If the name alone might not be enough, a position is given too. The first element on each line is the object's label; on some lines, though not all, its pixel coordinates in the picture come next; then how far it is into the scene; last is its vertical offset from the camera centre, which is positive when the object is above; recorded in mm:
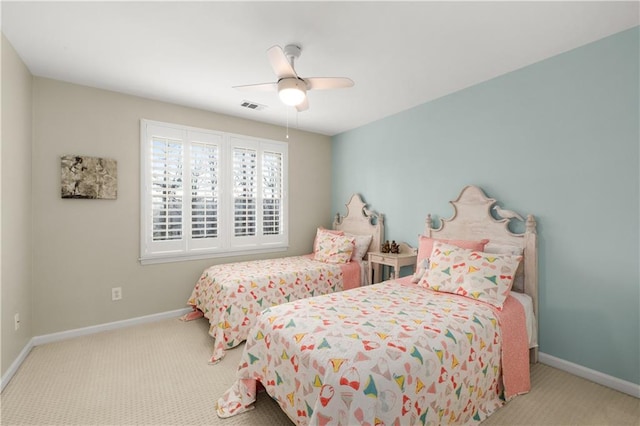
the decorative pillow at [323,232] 4098 -264
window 3350 +255
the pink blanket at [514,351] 1989 -973
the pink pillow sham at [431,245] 2648 -298
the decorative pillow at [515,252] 2533 -344
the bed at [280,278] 2760 -702
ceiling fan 1944 +942
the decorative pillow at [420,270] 2783 -551
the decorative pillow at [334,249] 3734 -458
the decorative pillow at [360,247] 3904 -451
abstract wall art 2867 +375
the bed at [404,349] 1354 -741
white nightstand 3299 -532
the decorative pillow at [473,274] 2186 -482
